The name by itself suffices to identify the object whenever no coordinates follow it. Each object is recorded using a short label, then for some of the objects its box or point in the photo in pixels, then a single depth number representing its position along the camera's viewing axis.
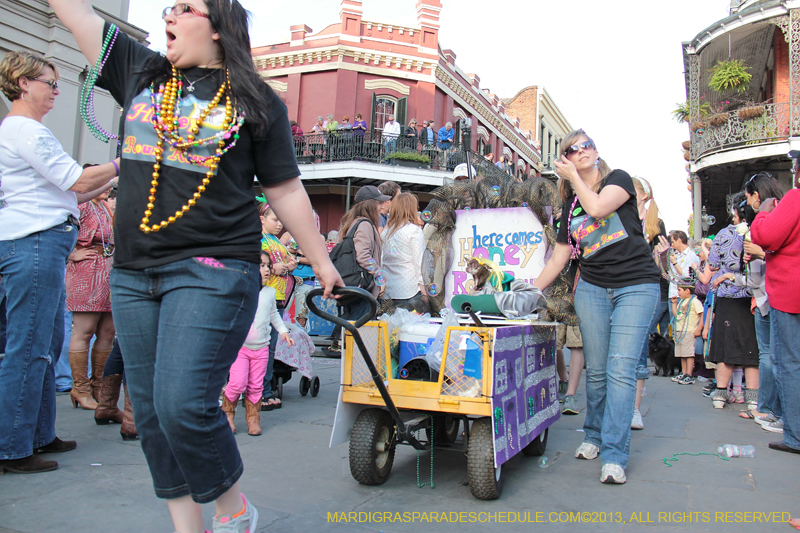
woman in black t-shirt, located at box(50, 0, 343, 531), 1.73
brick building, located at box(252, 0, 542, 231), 21.78
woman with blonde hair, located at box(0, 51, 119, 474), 3.02
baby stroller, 5.45
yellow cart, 2.91
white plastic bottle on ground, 3.98
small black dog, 8.49
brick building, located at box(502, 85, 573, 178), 41.28
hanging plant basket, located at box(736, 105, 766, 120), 14.85
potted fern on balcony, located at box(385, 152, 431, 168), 21.69
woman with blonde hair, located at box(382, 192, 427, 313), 5.36
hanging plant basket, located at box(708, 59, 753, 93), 16.05
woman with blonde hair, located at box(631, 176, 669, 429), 4.68
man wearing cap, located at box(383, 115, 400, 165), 21.90
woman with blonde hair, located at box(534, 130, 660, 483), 3.46
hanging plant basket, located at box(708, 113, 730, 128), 15.70
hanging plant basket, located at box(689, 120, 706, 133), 16.48
